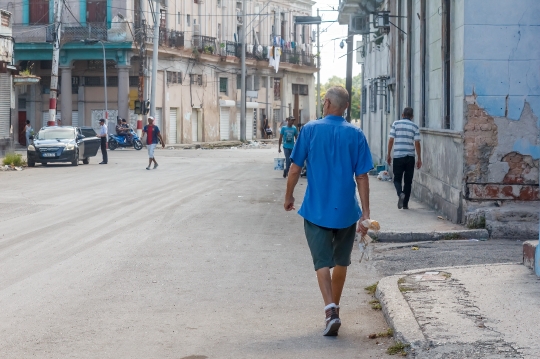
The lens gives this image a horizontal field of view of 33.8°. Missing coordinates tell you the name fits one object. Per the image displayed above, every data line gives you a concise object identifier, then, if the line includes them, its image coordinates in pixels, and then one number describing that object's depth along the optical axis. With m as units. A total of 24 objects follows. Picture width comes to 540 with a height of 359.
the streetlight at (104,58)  50.87
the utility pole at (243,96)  59.53
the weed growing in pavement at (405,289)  7.50
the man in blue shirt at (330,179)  6.71
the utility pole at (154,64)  47.00
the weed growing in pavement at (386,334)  6.45
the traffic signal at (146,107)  47.80
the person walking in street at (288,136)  24.81
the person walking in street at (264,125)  71.88
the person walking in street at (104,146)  32.59
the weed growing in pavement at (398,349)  5.87
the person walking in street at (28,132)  45.75
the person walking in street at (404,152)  14.98
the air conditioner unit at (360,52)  34.62
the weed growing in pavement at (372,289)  8.21
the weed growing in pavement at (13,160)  30.07
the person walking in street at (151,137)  28.53
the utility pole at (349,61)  39.12
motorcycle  47.94
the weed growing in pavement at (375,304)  7.46
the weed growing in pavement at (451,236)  11.64
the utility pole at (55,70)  38.44
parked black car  30.61
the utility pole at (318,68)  78.55
